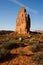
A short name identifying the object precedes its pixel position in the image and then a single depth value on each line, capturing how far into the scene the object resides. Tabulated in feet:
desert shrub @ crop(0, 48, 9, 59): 15.64
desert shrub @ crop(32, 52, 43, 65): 14.19
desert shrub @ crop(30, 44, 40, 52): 17.69
